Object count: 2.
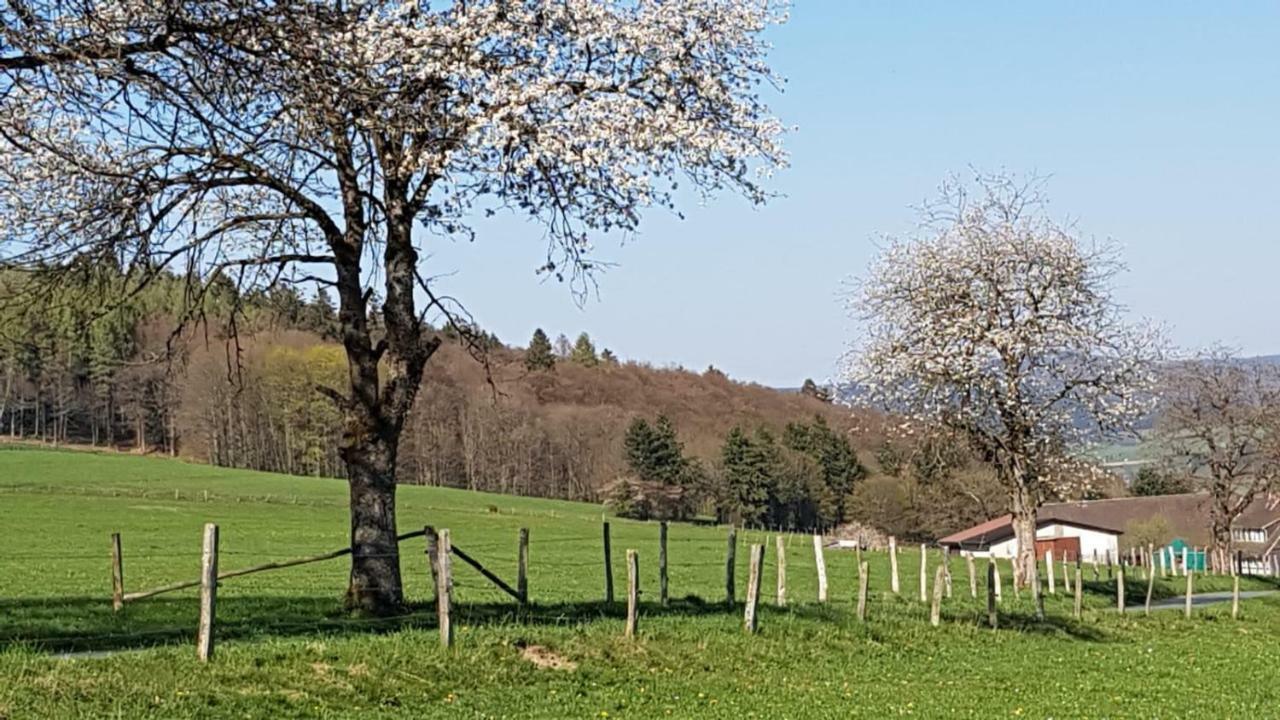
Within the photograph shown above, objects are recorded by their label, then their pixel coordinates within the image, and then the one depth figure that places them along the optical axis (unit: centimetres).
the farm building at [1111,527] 10369
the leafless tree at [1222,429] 6291
